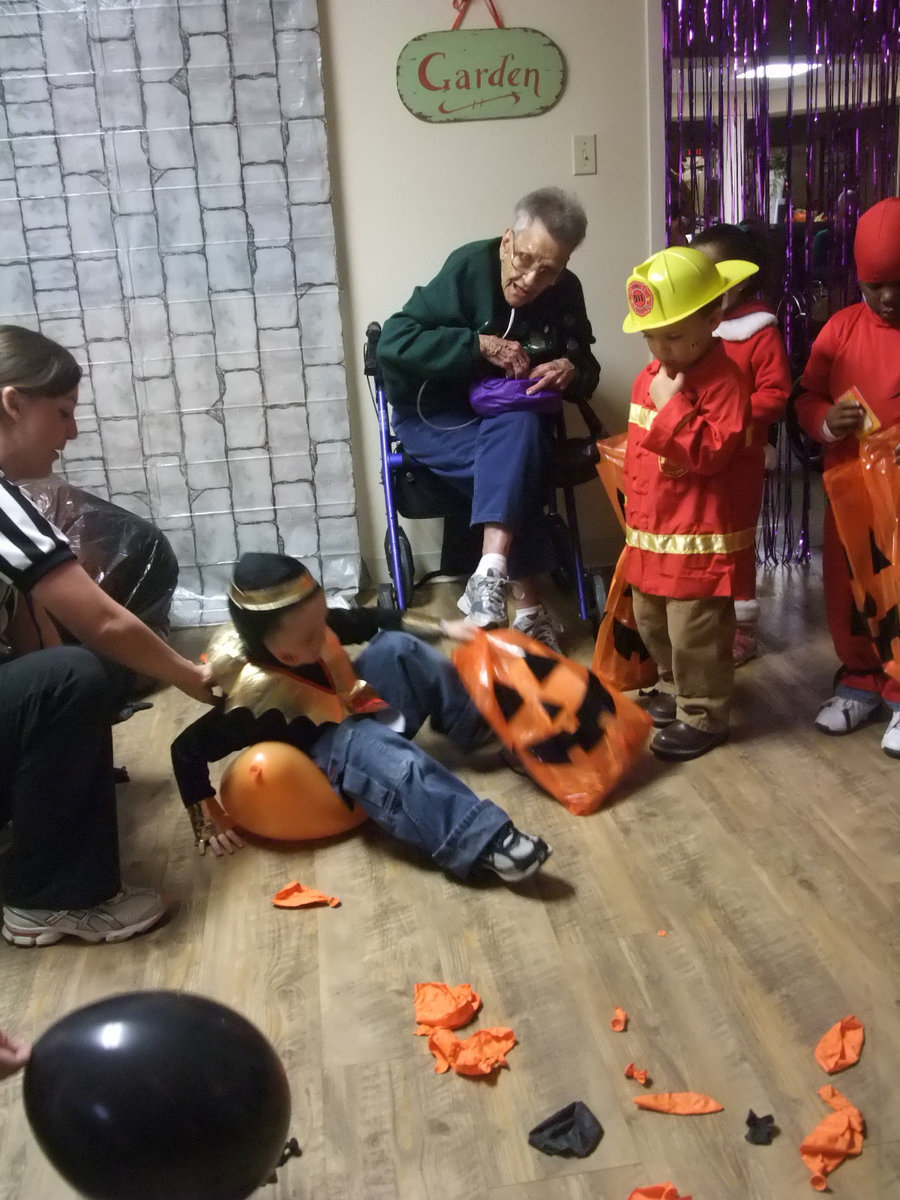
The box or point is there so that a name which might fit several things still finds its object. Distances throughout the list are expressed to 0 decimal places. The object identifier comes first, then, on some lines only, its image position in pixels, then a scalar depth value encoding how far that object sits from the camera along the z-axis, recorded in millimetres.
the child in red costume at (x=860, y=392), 2033
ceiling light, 3045
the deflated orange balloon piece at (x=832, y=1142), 1168
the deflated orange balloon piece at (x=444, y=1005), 1418
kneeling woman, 1527
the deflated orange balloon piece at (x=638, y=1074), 1306
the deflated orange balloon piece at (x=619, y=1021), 1396
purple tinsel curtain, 3043
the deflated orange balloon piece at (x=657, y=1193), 1140
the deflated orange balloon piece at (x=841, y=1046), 1308
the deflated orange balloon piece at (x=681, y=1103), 1252
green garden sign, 3002
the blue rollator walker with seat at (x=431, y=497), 2764
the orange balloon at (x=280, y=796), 1861
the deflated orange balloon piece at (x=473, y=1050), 1334
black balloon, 915
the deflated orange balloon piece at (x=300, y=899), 1721
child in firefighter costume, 1918
